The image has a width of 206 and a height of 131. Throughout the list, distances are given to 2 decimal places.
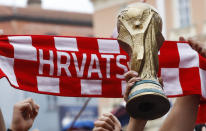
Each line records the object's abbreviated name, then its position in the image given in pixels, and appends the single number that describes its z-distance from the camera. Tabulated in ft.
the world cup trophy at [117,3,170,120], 8.86
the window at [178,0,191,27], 74.46
